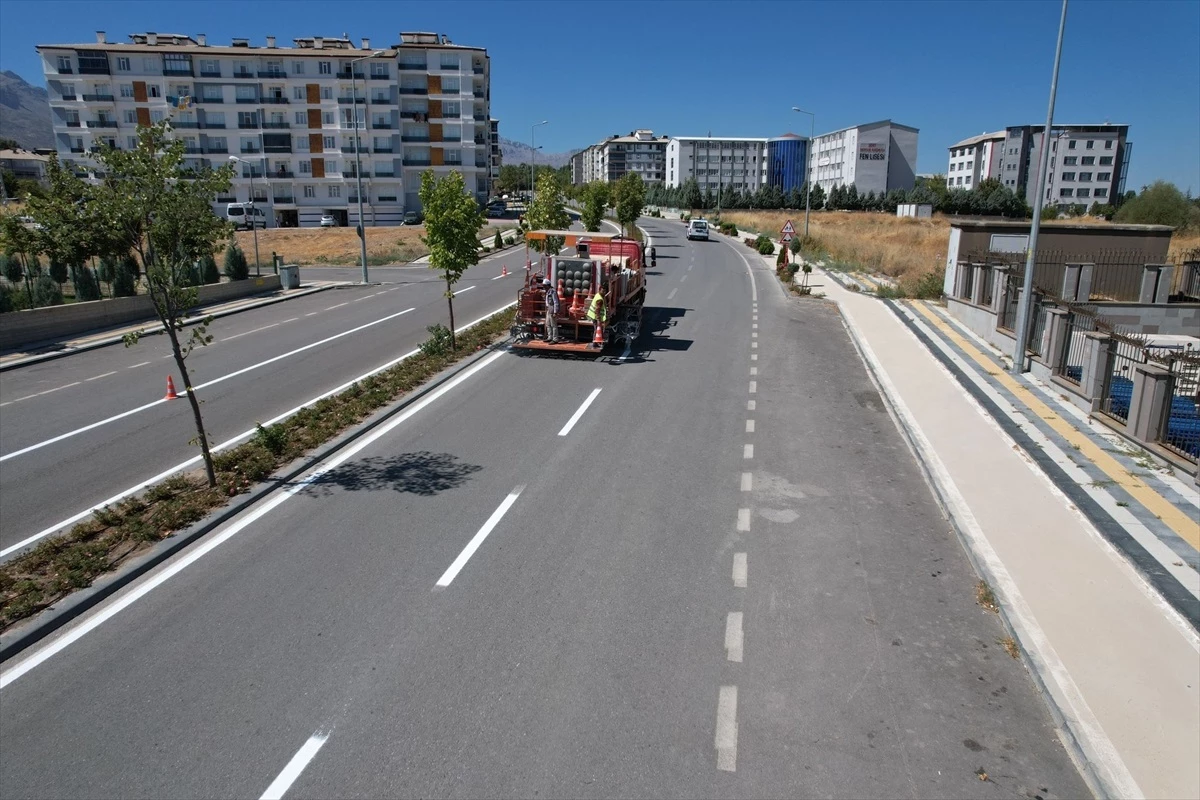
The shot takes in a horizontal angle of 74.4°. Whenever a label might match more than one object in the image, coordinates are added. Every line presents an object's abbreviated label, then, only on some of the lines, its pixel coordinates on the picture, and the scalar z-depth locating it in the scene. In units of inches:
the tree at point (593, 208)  1787.6
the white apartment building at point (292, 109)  2866.6
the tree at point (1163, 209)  2054.6
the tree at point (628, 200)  2070.4
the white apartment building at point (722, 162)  6328.7
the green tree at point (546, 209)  1407.5
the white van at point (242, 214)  2593.5
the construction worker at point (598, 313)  727.7
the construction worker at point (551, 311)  737.6
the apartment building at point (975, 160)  4909.0
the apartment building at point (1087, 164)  4421.8
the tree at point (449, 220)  717.3
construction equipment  740.0
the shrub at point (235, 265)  1234.0
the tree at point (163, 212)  348.2
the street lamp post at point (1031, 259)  605.9
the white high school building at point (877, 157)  4840.1
